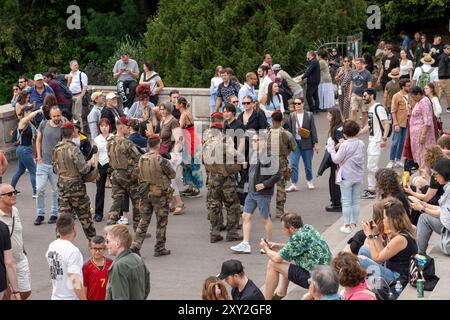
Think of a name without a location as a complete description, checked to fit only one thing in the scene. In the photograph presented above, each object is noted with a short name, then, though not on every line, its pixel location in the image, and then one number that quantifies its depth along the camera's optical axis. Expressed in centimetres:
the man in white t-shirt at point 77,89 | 2203
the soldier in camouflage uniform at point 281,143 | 1475
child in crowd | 1020
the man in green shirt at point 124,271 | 957
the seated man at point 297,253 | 1104
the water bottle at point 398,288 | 1062
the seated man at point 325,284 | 893
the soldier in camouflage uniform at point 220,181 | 1430
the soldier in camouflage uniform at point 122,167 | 1449
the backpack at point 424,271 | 1046
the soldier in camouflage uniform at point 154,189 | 1368
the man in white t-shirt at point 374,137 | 1634
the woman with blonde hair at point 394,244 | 1090
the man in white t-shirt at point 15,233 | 1075
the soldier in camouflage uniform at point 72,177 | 1394
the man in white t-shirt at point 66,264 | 1005
